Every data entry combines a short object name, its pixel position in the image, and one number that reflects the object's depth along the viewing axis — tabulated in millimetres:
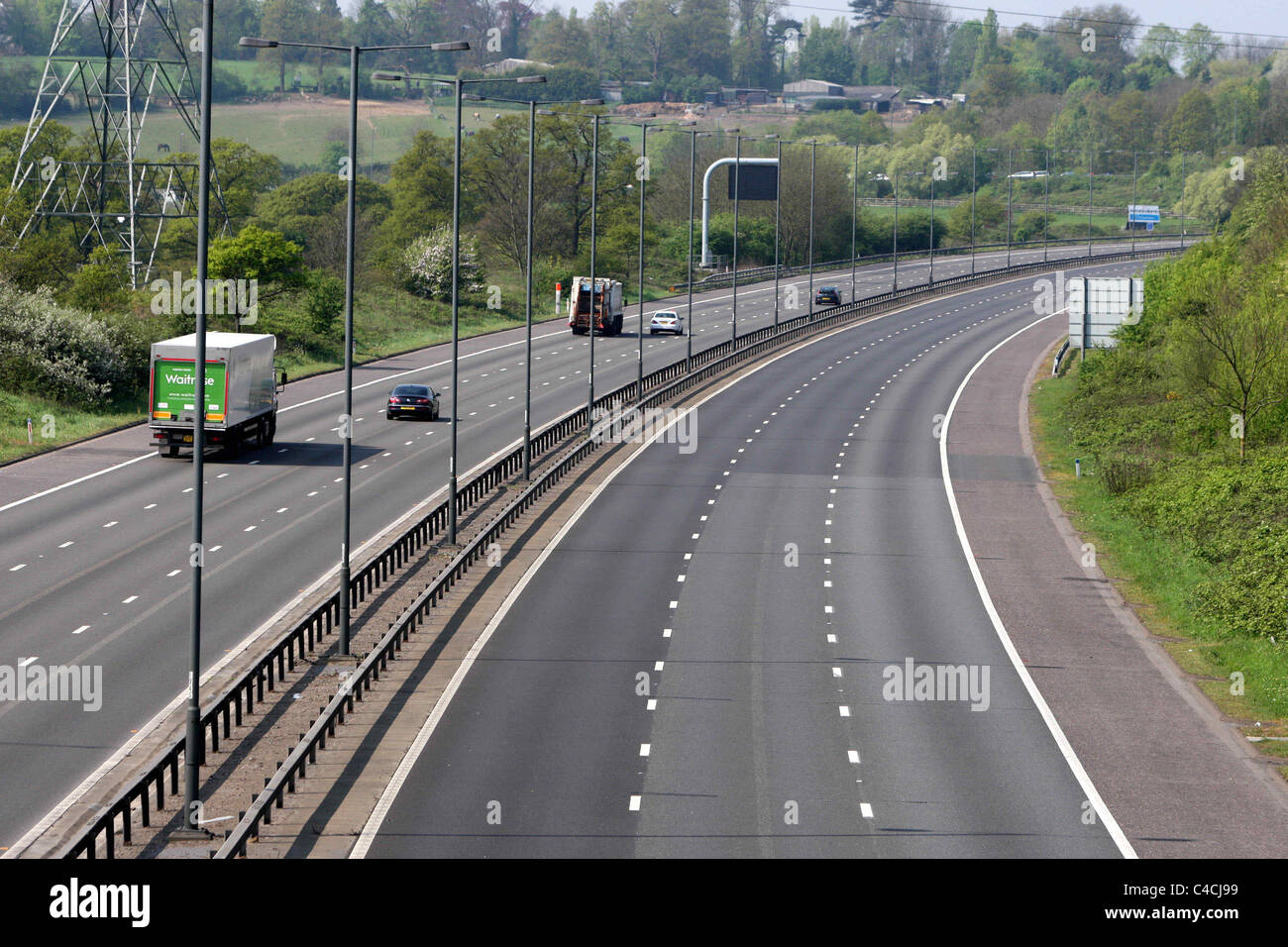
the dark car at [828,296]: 114062
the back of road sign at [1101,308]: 76000
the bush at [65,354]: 62906
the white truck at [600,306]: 93000
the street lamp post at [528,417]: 48219
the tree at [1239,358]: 54938
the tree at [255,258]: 84500
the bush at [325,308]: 86062
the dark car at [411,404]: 63906
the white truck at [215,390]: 50969
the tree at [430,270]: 108562
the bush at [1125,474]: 50812
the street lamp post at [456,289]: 39031
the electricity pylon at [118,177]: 75438
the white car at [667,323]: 97000
